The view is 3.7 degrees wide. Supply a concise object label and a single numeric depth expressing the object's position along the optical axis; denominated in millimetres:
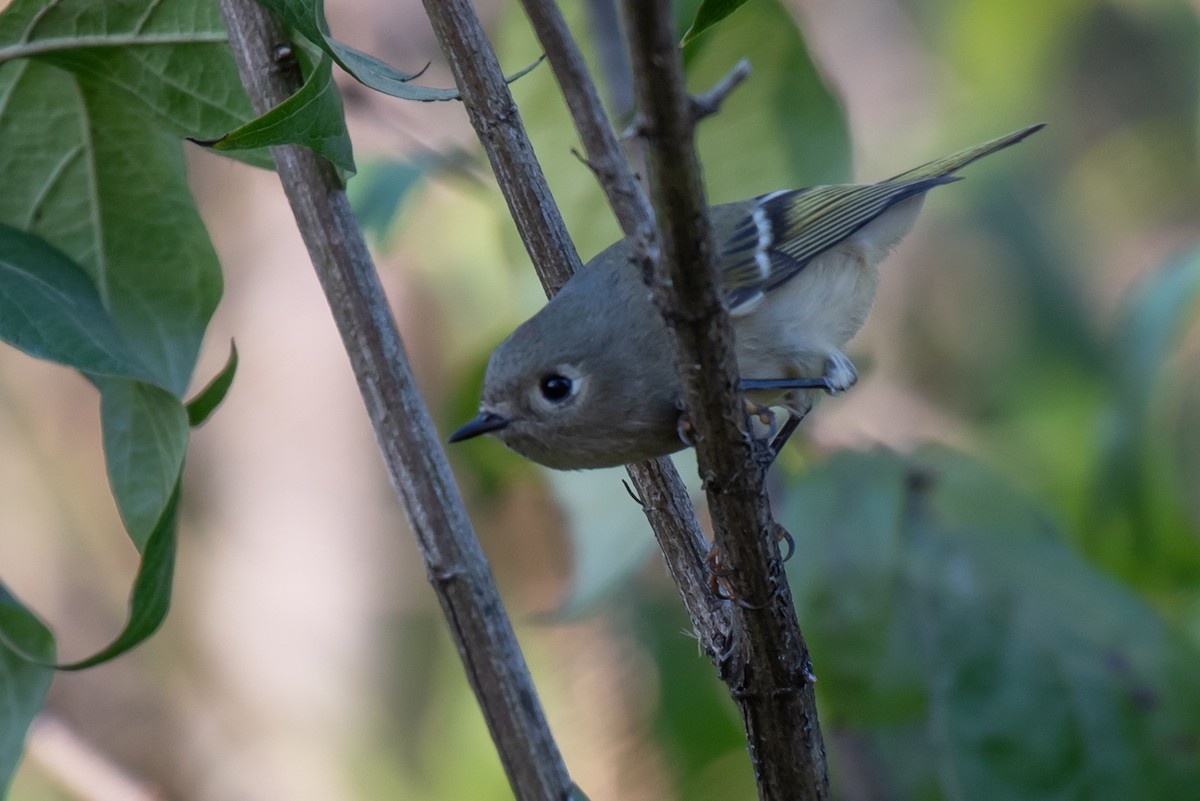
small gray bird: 2645
